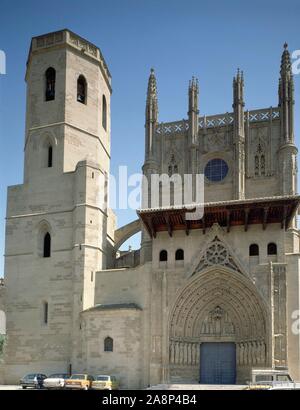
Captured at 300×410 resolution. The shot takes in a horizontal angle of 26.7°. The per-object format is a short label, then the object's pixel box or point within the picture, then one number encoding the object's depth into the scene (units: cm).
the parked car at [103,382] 2514
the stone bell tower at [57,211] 2939
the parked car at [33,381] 2595
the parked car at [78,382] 2477
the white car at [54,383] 2470
